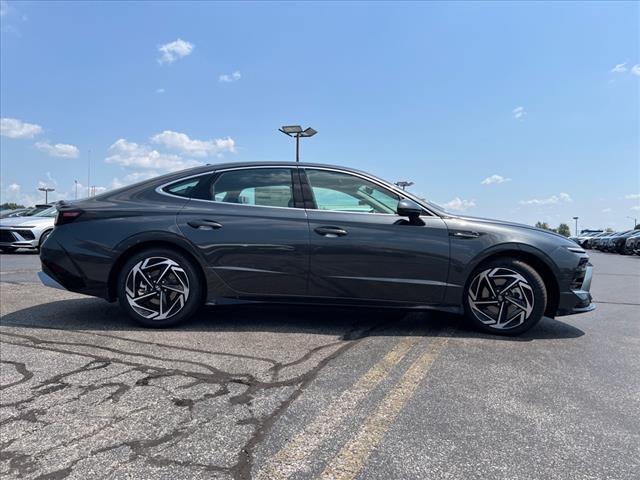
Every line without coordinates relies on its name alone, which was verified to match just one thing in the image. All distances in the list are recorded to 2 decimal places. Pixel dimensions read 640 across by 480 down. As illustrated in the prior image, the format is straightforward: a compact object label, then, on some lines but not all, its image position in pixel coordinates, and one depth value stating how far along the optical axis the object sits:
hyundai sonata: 4.34
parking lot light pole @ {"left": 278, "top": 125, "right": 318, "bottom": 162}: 19.23
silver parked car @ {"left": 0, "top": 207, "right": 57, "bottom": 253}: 12.45
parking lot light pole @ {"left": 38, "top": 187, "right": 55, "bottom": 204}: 53.47
